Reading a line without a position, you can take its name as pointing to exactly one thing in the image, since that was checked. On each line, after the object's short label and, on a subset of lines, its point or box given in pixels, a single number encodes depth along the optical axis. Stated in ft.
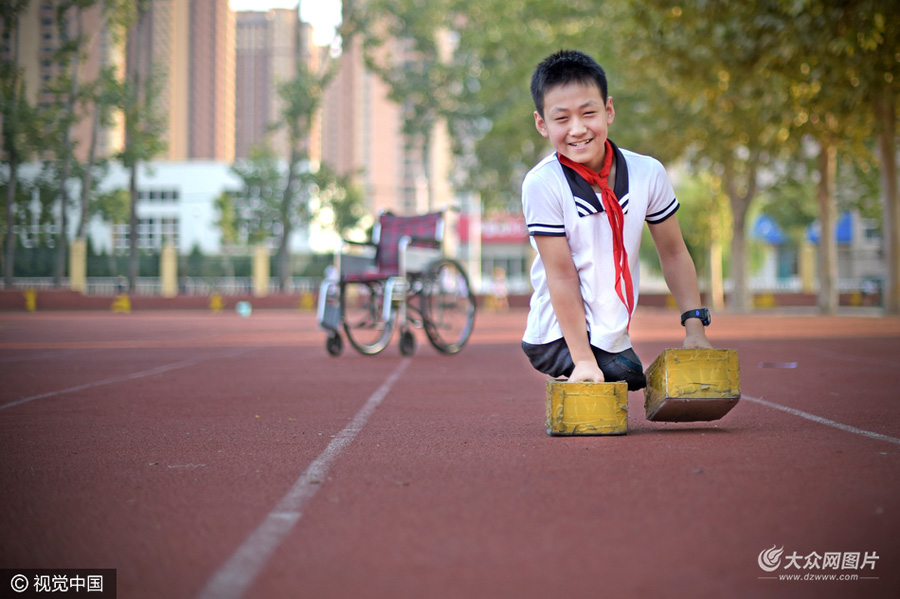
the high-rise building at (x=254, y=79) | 604.49
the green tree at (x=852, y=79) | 34.55
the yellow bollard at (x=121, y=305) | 96.96
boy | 12.73
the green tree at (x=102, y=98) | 86.02
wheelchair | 30.41
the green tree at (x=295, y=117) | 116.16
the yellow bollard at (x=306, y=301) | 105.09
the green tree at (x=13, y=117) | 41.39
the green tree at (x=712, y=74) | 40.78
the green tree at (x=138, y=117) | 101.40
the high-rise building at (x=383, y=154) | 335.47
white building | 218.59
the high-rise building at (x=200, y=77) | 414.21
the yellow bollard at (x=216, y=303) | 102.58
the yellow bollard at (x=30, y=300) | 87.86
